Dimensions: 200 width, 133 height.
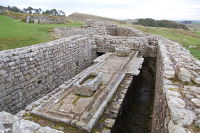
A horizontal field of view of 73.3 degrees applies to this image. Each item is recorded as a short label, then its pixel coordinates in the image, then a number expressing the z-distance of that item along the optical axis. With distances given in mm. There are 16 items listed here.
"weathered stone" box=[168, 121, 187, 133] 1650
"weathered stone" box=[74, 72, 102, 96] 4114
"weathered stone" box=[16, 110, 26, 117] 3481
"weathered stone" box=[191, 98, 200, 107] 2118
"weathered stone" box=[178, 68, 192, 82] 2831
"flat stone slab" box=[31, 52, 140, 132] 3270
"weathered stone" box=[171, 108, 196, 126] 1775
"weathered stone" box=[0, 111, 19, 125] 2110
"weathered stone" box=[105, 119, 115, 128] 3350
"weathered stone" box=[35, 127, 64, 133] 2197
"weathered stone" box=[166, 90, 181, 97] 2309
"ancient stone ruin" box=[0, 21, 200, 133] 2225
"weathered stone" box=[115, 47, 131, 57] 7889
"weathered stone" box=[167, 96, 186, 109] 2024
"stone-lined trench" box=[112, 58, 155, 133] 4945
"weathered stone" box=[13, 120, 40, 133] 2047
